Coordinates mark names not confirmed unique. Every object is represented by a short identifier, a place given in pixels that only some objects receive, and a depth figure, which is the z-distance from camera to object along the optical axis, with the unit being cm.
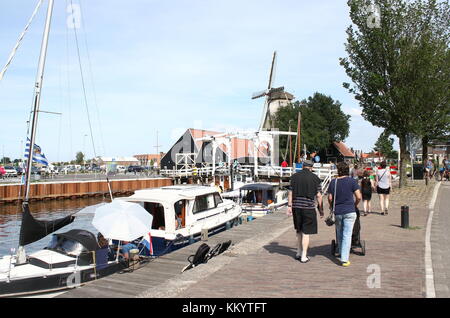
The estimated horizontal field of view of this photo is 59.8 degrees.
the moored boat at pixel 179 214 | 1373
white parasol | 1025
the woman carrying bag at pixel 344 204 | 773
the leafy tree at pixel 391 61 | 2309
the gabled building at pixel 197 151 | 6719
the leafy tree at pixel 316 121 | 7288
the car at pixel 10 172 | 6602
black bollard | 1180
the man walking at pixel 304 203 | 798
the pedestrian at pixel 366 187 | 1474
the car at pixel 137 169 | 8732
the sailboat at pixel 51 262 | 983
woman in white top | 1469
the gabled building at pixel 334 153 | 8519
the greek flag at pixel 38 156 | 1373
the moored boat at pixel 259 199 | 2280
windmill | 7344
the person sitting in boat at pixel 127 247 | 1135
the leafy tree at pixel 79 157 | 12962
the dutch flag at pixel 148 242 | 1263
